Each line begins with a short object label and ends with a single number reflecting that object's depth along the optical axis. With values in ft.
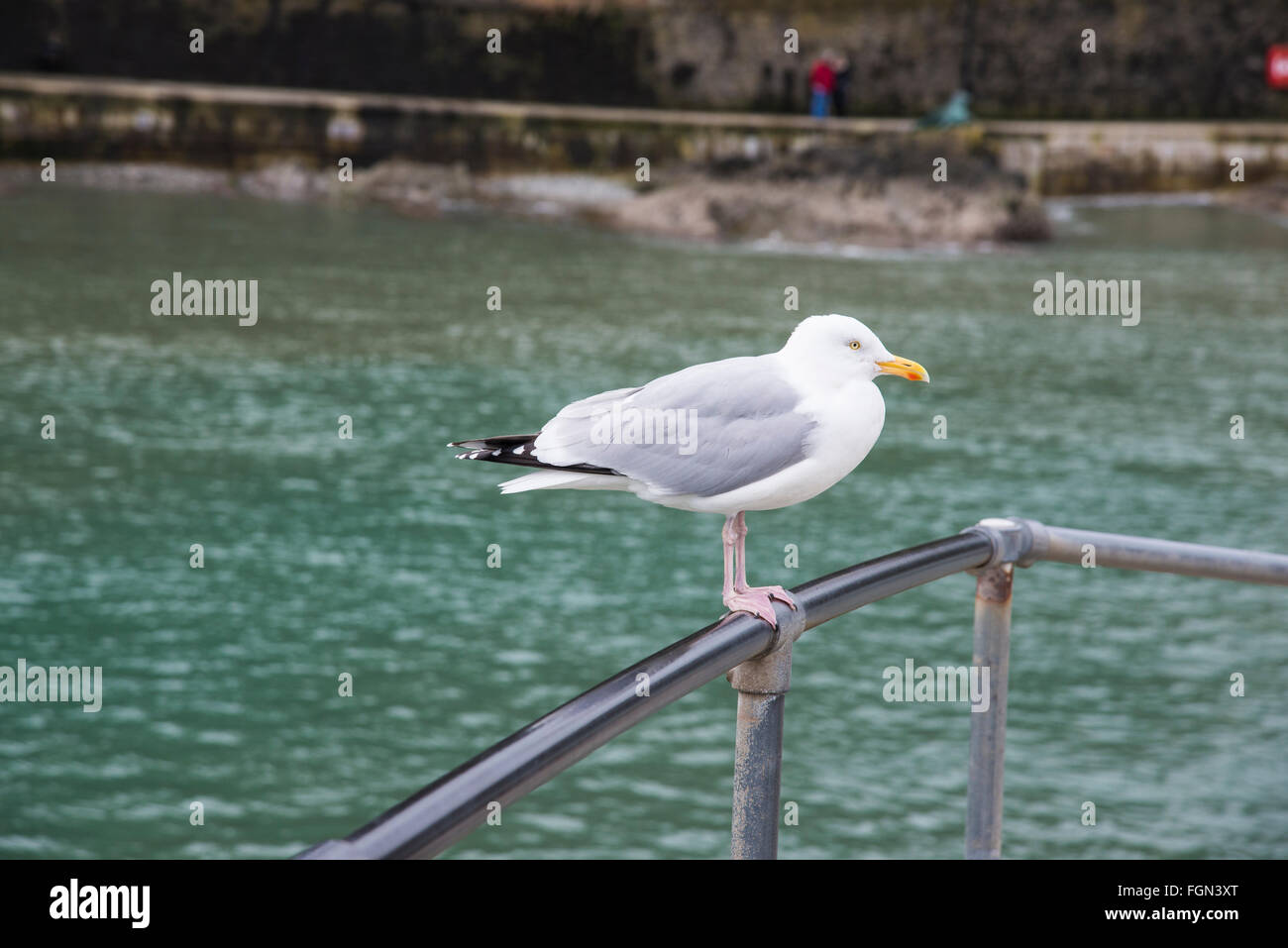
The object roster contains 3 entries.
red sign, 119.14
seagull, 7.45
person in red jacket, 110.01
